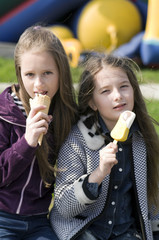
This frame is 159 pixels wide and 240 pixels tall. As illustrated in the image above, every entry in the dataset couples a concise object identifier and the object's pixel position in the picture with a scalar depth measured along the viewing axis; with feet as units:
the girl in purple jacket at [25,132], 13.49
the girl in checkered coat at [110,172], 13.40
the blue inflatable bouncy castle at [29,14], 50.29
